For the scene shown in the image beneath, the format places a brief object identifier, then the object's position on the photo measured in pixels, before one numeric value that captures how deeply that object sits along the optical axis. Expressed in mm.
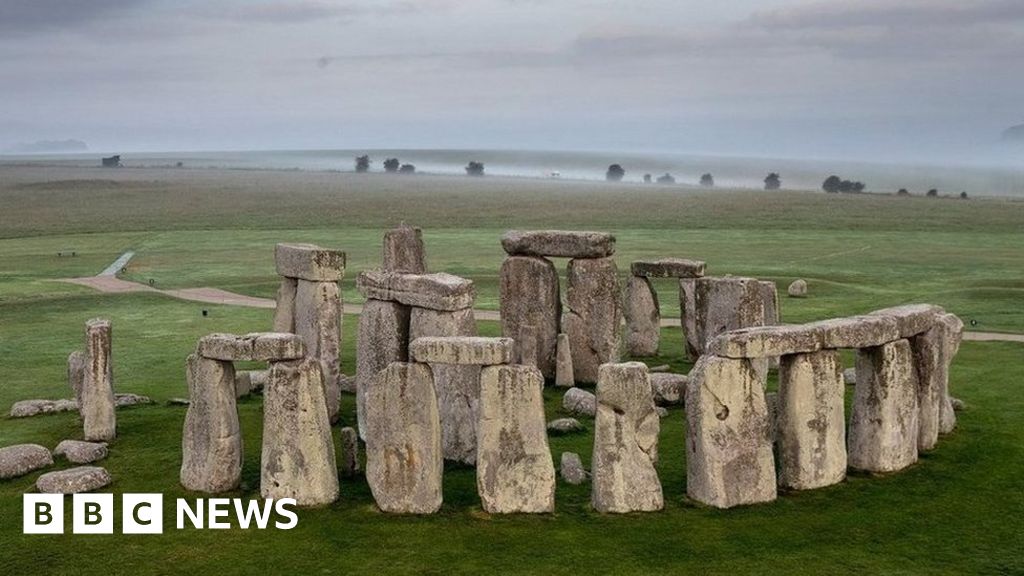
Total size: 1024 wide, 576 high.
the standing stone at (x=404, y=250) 25828
